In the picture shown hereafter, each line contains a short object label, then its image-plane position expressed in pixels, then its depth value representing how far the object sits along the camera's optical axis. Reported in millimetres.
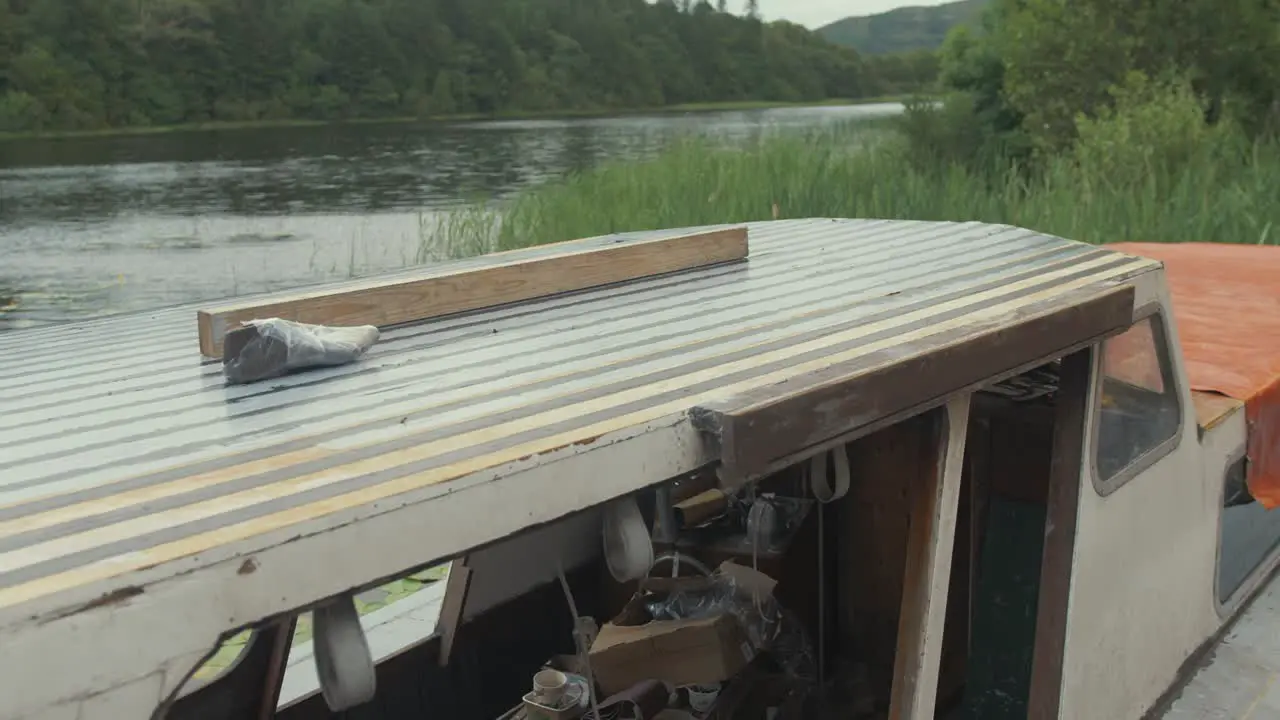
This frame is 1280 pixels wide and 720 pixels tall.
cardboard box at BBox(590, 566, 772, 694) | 3223
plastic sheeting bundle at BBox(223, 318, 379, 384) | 2287
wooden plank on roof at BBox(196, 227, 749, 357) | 2590
